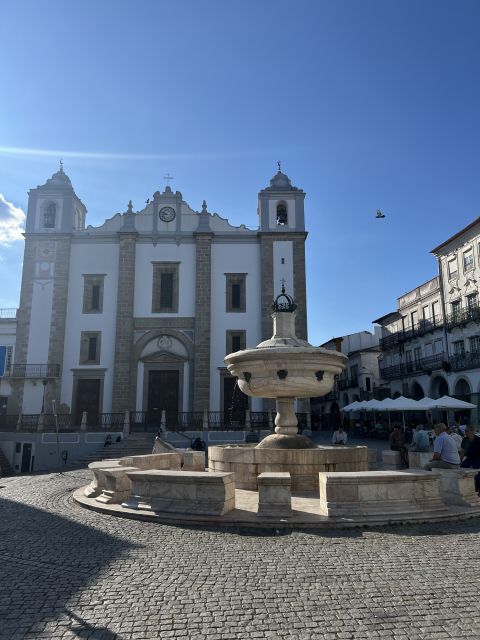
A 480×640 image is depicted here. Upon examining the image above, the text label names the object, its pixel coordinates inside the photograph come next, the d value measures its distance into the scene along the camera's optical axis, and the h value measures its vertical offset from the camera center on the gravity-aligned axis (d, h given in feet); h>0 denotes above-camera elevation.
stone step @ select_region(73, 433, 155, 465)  65.16 -3.92
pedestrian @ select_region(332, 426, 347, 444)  48.83 -1.77
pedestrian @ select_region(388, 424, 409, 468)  39.88 -2.01
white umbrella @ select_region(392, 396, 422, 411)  70.79 +2.03
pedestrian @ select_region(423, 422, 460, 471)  25.80 -1.88
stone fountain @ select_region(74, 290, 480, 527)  21.54 -2.98
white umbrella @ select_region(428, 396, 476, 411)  68.33 +1.94
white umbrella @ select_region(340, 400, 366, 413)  80.34 +1.90
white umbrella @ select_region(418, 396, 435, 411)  69.10 +2.15
